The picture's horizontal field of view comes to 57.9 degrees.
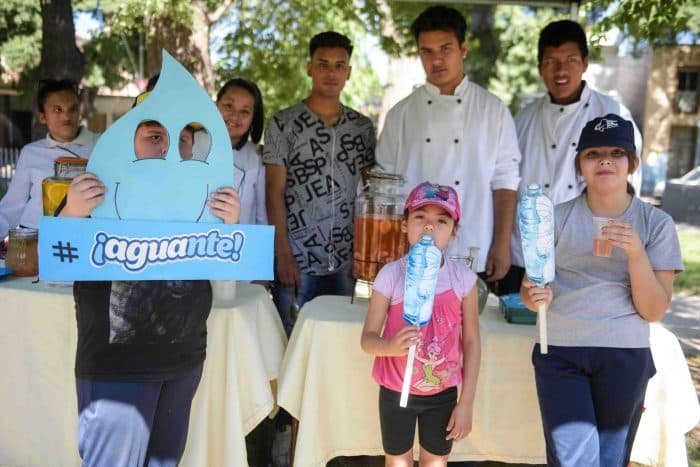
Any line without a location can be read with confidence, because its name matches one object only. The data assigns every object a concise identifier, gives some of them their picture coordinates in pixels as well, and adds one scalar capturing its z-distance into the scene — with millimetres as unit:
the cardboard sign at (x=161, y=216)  1766
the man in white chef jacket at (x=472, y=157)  2912
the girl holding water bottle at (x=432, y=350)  1997
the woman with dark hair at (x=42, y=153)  3119
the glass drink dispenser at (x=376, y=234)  2449
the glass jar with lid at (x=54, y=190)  2318
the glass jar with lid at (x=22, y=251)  2695
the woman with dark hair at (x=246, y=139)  2965
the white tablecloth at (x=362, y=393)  2447
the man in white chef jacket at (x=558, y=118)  3014
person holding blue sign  1736
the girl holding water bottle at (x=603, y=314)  1894
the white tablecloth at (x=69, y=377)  2459
